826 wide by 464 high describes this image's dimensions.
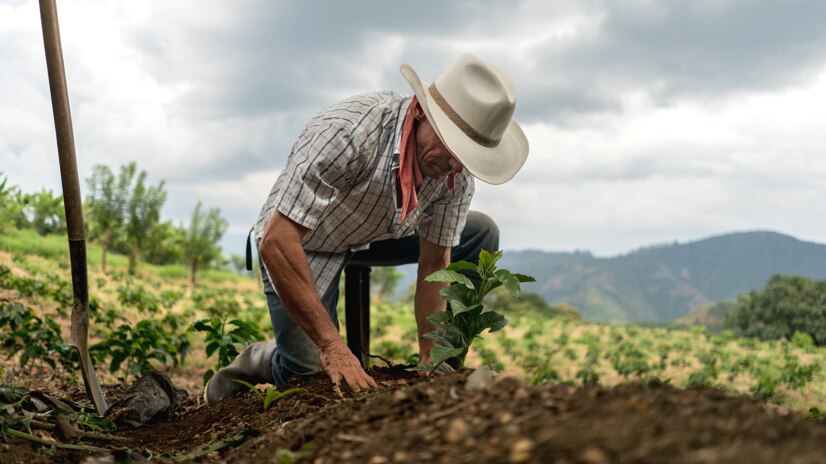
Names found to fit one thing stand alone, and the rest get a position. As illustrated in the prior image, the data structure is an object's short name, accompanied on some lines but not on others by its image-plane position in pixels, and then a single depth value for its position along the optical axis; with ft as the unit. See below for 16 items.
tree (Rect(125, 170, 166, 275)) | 49.39
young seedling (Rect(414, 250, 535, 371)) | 8.99
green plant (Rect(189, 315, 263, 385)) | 14.24
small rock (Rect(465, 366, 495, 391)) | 6.19
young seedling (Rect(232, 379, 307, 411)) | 8.78
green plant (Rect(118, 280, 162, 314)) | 20.62
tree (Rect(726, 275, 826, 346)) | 72.64
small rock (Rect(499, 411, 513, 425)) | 4.92
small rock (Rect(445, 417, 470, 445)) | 4.81
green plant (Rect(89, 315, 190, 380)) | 15.16
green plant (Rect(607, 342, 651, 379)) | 25.93
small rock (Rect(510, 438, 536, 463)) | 4.26
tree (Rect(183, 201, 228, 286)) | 60.95
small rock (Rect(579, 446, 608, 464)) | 4.07
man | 9.74
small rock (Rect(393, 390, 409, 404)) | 6.15
